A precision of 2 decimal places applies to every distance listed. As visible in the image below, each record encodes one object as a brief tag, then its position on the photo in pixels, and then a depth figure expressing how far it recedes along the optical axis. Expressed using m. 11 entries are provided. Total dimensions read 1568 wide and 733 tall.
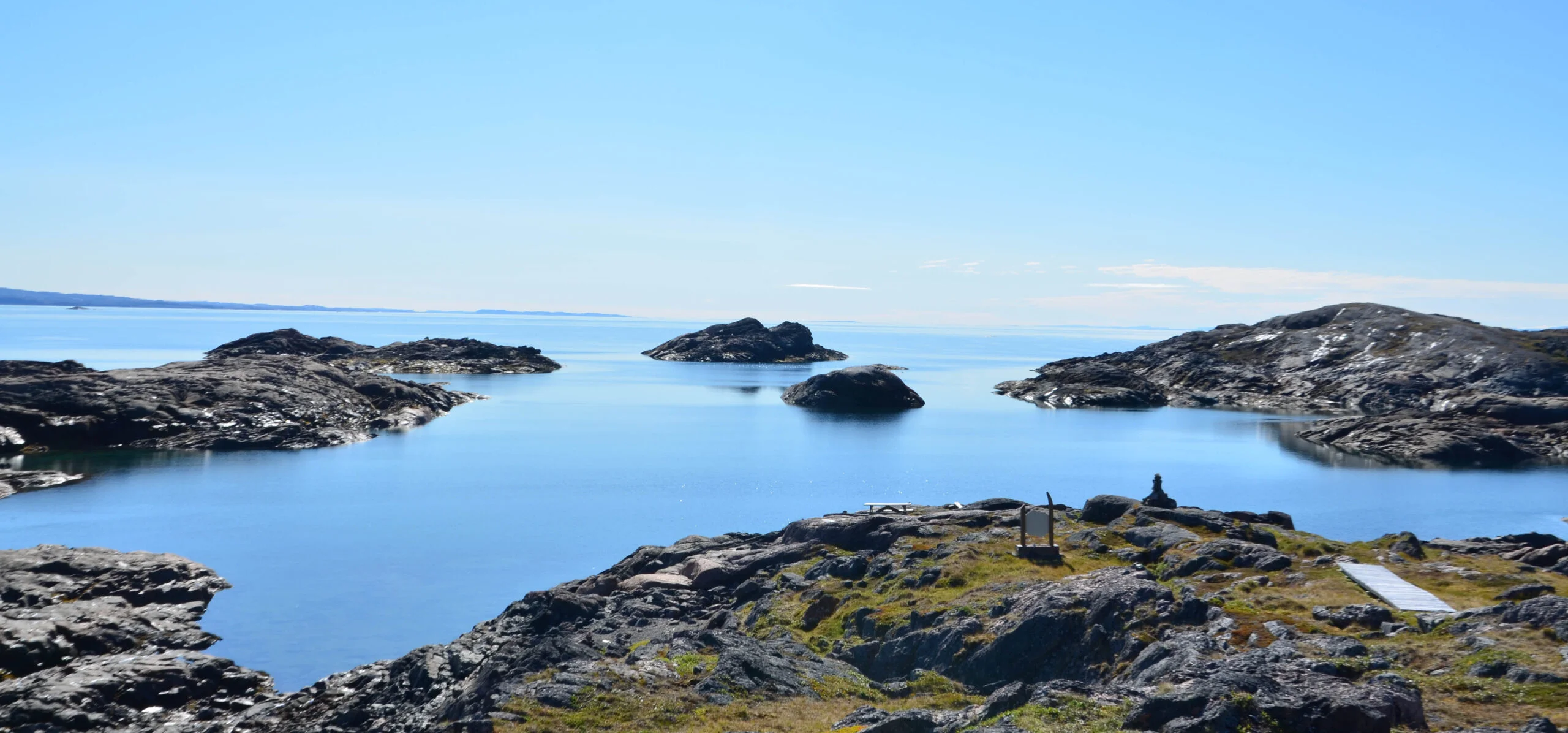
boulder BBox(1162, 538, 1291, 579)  35.47
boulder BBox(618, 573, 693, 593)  43.31
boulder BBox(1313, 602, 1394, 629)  27.34
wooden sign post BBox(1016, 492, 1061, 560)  38.75
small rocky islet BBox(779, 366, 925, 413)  150.25
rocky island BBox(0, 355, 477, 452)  95.00
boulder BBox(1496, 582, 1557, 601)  30.78
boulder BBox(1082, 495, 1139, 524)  46.53
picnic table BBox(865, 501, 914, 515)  53.62
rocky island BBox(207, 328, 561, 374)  191.38
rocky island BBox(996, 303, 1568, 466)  109.81
